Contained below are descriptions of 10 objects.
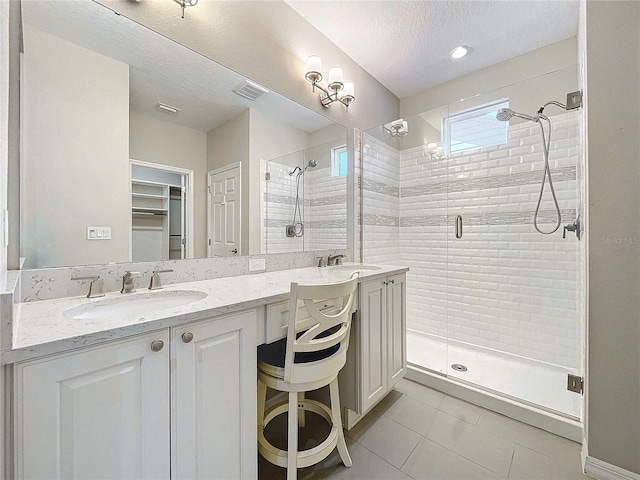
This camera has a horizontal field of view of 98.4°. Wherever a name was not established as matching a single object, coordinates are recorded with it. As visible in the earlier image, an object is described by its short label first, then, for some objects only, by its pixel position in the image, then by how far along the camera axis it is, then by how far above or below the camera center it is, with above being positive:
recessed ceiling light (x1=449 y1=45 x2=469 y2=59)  2.30 +1.60
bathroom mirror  1.05 +0.44
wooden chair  1.13 -0.55
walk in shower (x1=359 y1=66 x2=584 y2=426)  2.13 +0.04
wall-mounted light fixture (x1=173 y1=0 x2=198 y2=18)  1.35 +1.17
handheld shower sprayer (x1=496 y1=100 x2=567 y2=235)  2.19 +0.75
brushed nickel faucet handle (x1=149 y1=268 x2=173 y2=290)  1.25 -0.19
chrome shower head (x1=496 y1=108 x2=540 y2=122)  2.24 +1.04
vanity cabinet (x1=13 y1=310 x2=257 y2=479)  0.65 -0.47
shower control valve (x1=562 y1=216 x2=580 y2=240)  1.68 +0.08
